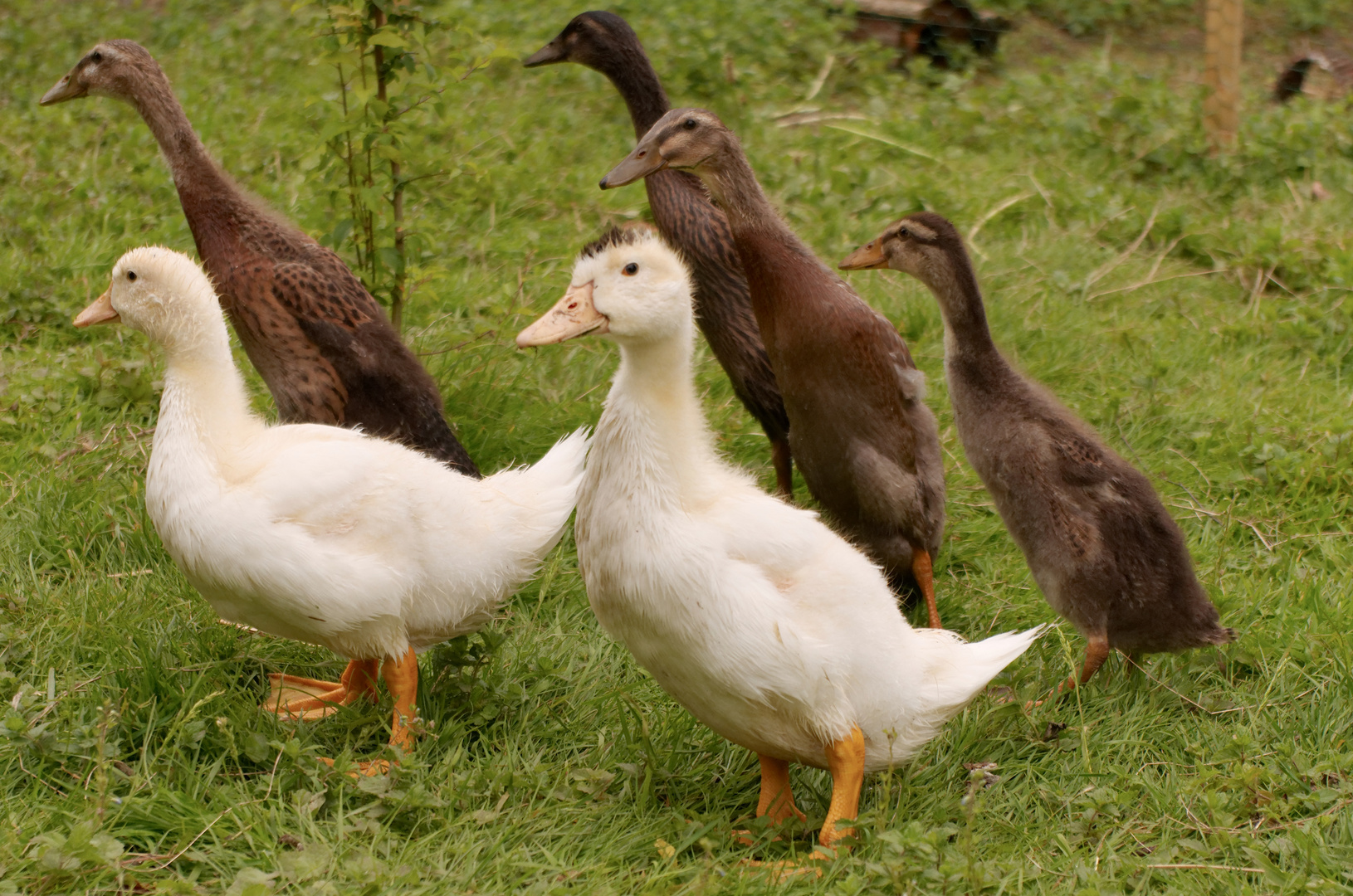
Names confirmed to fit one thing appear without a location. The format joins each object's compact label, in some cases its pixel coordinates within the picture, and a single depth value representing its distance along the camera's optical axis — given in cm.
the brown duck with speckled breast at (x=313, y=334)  406
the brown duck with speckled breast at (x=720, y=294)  469
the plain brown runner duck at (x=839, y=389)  396
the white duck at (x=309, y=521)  307
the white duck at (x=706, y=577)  276
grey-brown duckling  366
